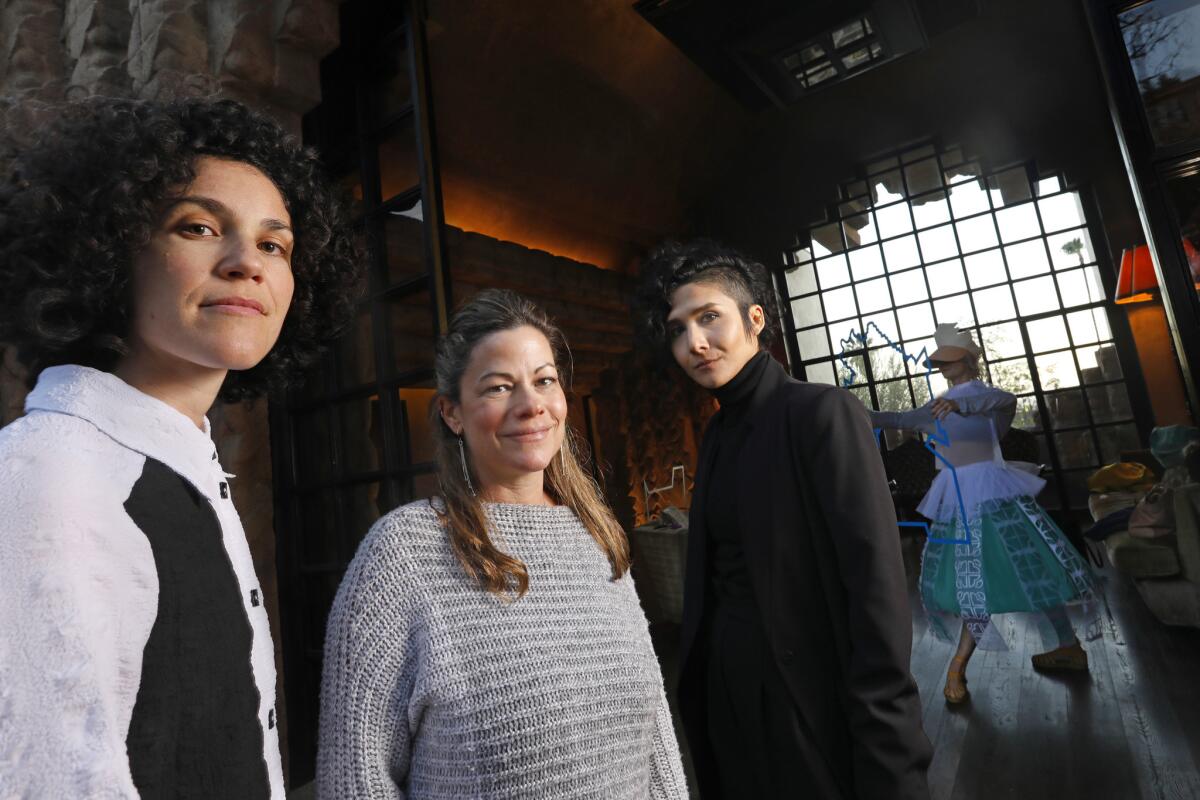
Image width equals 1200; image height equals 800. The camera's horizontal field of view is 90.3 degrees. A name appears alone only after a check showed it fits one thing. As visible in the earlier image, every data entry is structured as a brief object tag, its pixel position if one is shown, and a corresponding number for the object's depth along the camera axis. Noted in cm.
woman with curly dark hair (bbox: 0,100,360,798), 48
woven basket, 513
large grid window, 693
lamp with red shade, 512
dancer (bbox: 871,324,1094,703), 292
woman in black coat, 119
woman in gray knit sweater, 94
